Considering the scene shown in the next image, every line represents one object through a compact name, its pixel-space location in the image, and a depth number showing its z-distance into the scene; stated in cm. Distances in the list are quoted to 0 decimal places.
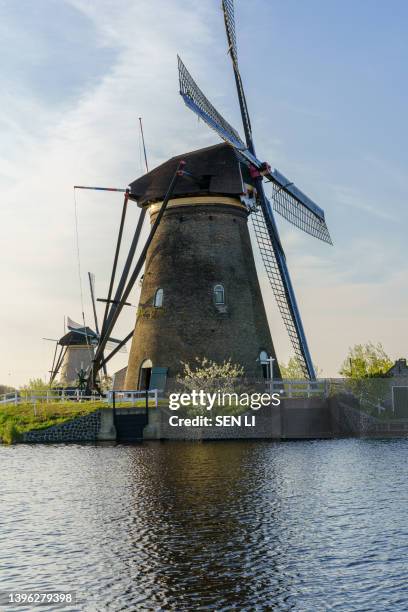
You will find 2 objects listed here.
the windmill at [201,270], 3878
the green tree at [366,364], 4185
